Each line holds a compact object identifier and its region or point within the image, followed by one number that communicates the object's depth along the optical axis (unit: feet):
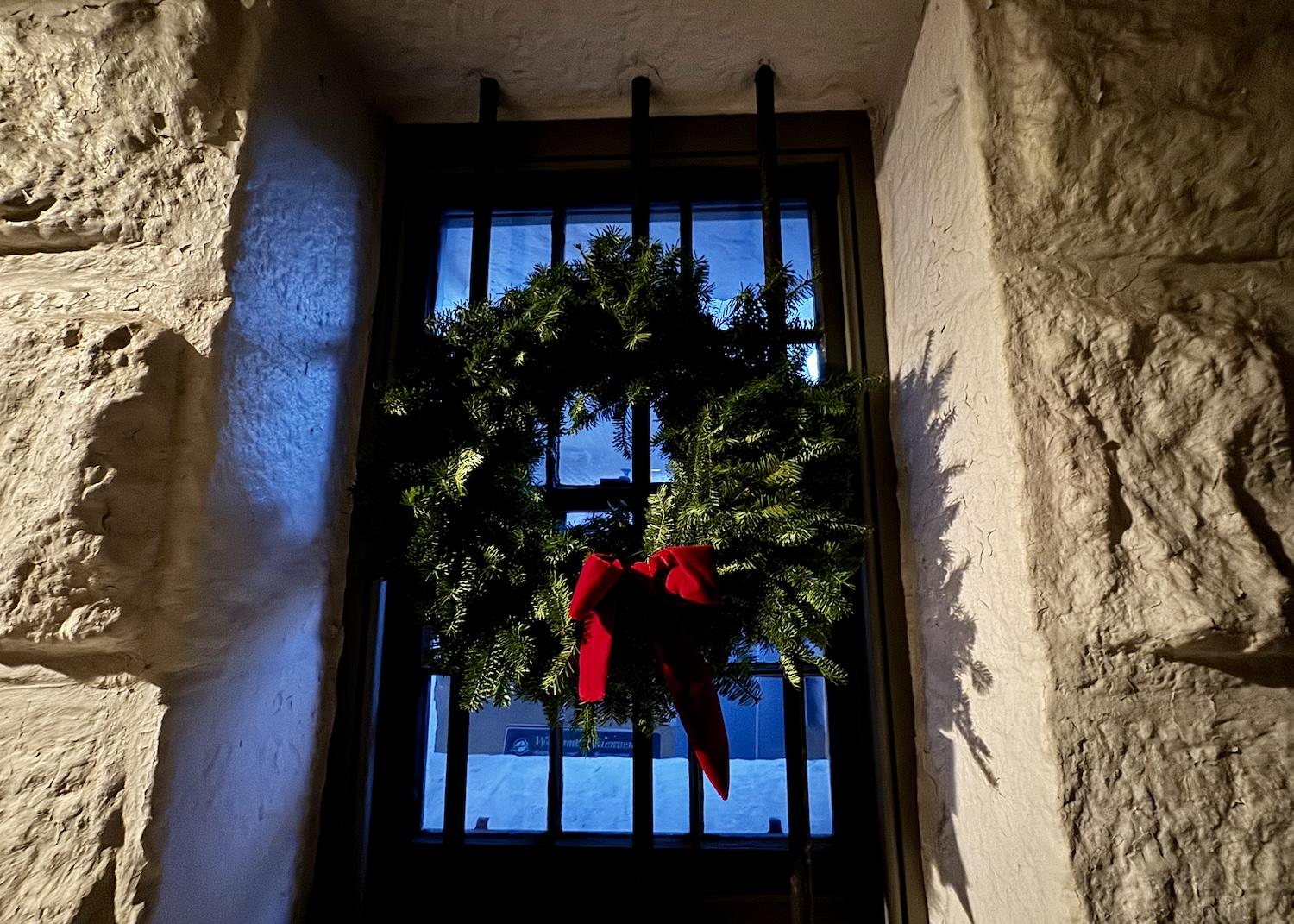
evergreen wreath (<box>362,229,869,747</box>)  3.09
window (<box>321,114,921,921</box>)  3.88
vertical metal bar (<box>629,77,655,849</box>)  3.51
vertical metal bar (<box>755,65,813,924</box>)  3.29
